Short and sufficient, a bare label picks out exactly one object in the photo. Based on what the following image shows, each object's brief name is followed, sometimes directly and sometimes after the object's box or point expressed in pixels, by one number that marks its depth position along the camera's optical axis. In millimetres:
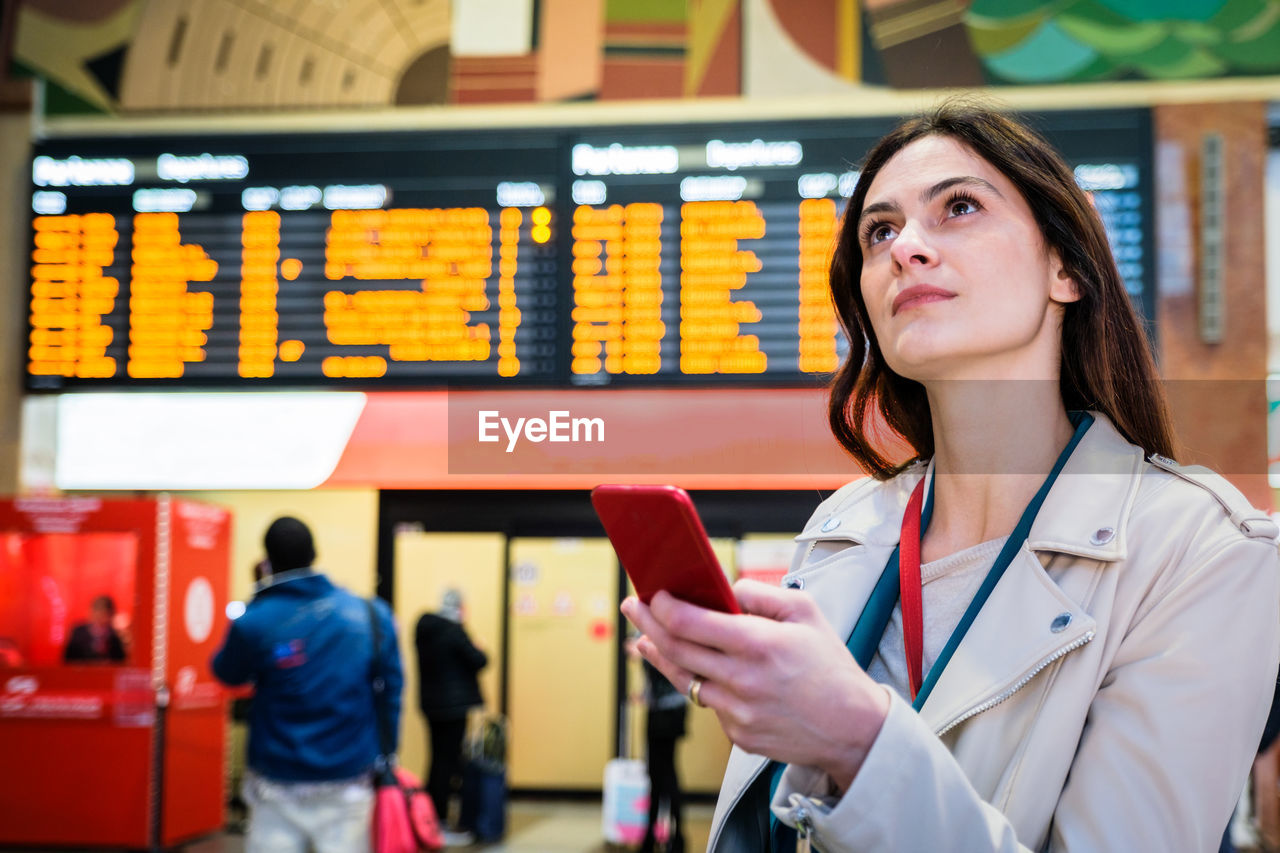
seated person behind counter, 6102
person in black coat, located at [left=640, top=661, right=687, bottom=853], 6270
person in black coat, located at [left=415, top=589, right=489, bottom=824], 6992
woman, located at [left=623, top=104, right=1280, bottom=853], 848
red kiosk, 5996
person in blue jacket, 3754
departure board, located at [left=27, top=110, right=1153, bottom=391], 3580
